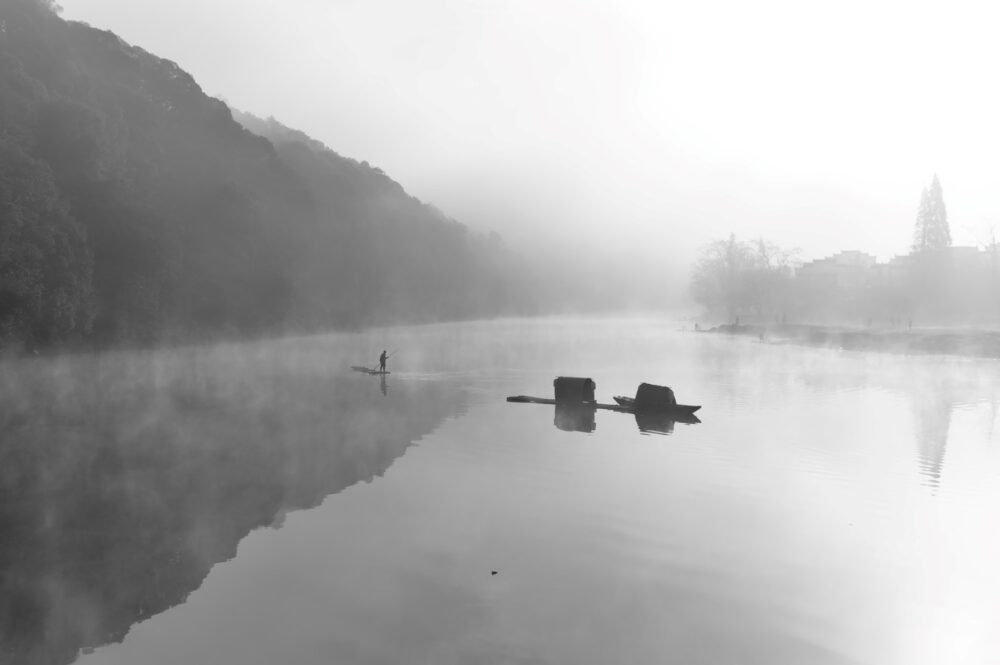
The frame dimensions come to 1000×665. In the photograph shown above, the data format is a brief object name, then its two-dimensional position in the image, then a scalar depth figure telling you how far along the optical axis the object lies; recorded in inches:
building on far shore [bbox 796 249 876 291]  5925.2
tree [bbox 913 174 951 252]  4549.7
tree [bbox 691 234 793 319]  5059.1
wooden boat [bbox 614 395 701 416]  1205.7
